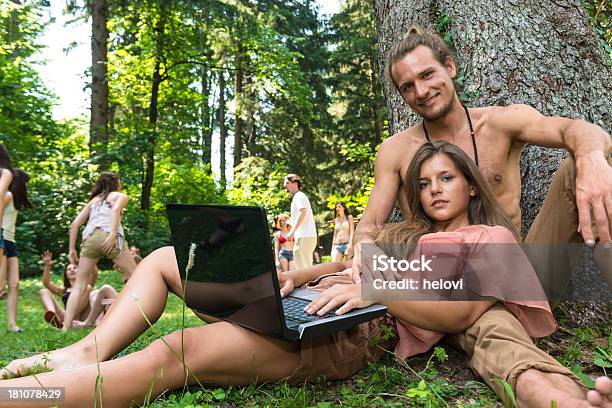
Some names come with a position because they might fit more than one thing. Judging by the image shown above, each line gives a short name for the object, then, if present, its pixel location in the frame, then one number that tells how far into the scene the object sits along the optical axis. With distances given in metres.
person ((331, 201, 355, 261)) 12.21
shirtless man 2.35
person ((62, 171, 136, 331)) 6.07
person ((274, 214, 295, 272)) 11.64
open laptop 1.82
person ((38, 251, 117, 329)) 5.91
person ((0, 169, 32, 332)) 6.21
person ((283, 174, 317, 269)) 9.66
